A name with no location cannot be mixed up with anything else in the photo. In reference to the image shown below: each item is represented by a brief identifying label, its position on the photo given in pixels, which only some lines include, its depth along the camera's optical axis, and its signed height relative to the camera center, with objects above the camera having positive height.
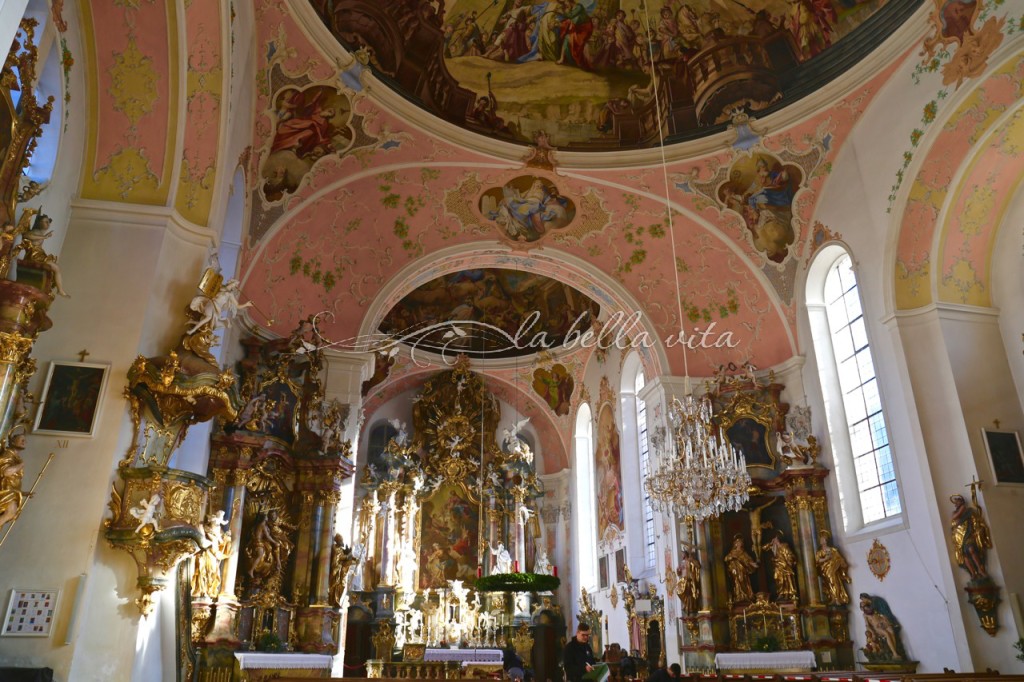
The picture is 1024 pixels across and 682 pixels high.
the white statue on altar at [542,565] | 20.31 +2.17
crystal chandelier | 9.66 +2.10
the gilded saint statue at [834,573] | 12.37 +1.21
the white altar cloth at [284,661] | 10.67 -0.12
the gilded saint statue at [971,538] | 10.02 +1.42
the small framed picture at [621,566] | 17.56 +1.89
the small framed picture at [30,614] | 6.88 +0.32
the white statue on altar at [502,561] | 20.08 +2.24
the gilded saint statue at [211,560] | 10.85 +1.25
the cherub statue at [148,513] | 7.49 +1.28
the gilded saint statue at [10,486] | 6.14 +1.26
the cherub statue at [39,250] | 6.71 +3.30
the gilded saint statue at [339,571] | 13.36 +1.33
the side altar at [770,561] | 12.48 +1.48
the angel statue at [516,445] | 21.44 +5.48
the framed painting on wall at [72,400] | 7.62 +2.37
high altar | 18.92 +2.83
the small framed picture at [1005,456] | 10.38 +2.52
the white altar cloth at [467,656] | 15.23 -0.07
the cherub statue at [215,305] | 8.53 +3.66
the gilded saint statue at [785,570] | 12.95 +1.32
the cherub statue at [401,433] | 20.88 +5.62
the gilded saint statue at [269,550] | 12.48 +1.58
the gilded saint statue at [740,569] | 13.35 +1.37
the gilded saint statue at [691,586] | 13.62 +1.11
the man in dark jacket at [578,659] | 7.71 -0.06
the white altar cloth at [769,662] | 11.84 -0.13
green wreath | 14.51 +1.26
